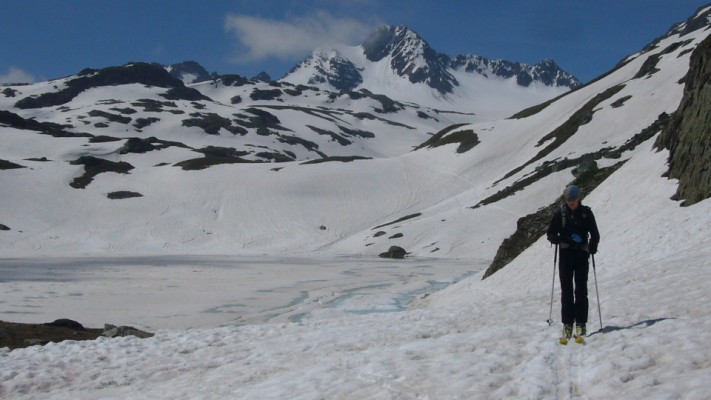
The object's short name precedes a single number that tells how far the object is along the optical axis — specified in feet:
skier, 31.53
